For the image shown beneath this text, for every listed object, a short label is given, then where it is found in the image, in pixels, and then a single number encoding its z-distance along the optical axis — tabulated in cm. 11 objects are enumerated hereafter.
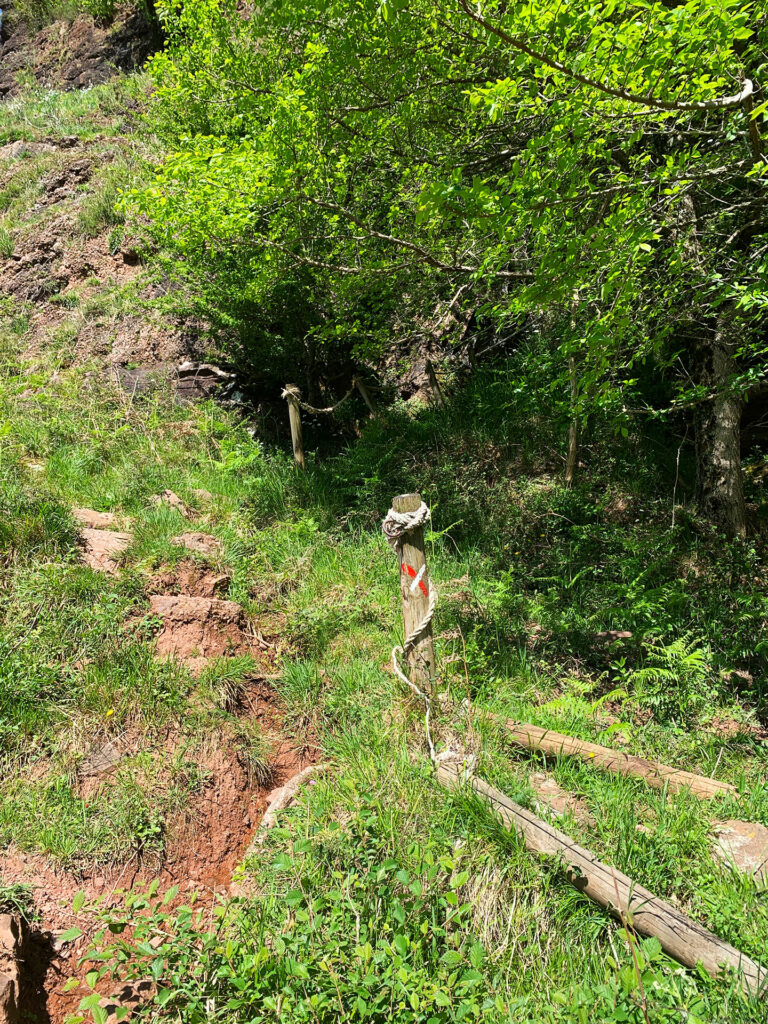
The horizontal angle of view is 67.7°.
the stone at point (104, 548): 432
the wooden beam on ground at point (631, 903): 195
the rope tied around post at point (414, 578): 293
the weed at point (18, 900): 246
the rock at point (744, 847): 243
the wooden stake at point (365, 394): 785
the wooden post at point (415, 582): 298
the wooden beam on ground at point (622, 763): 288
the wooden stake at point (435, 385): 806
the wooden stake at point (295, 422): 646
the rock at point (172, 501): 545
